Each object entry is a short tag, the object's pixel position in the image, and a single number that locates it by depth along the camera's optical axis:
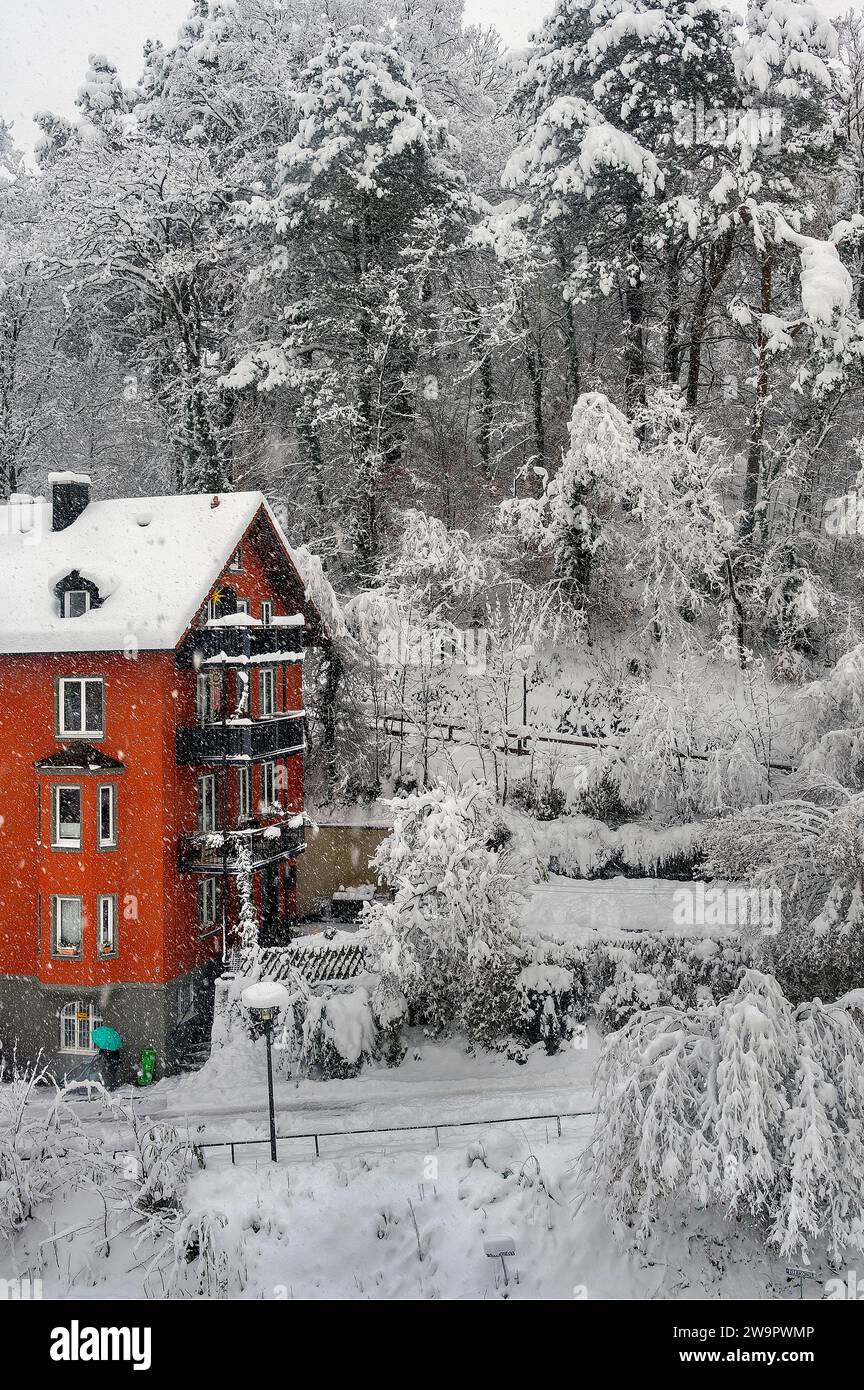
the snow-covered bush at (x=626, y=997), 20.31
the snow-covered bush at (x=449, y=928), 20.06
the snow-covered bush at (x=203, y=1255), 14.05
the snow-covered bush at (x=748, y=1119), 13.07
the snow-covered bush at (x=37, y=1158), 15.21
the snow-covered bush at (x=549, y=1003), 20.42
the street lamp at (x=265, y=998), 15.87
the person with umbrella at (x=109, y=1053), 21.05
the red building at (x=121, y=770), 21.45
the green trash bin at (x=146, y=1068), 21.02
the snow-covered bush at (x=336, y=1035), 20.17
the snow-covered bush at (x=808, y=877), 18.12
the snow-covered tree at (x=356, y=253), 27.56
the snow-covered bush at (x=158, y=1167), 15.03
